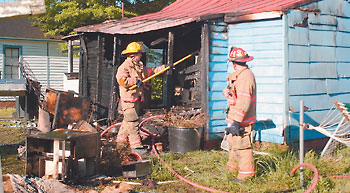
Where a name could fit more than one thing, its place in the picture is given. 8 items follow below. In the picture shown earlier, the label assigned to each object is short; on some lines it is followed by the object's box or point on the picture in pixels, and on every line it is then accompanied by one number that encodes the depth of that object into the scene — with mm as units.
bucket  8570
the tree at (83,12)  17656
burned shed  8398
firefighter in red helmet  6031
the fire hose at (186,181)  5725
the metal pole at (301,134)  5344
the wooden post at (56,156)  6002
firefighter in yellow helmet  8484
